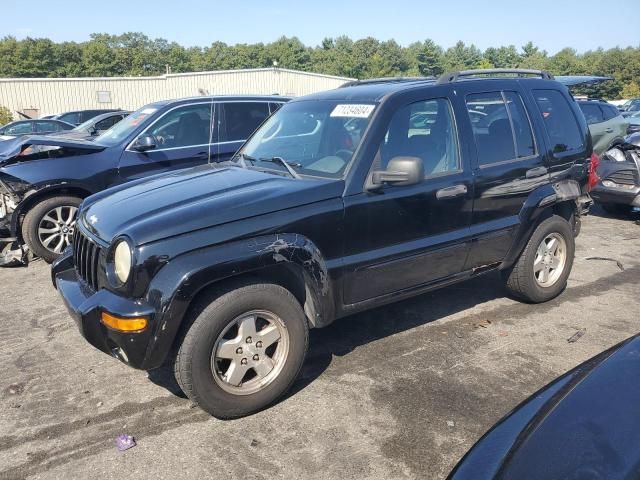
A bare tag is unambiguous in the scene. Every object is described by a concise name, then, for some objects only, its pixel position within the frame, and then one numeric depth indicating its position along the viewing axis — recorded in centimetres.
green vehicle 1147
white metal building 3362
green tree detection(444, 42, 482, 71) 10988
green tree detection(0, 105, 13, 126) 2972
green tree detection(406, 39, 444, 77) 11356
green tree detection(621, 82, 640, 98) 6275
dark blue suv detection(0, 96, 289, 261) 622
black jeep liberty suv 305
